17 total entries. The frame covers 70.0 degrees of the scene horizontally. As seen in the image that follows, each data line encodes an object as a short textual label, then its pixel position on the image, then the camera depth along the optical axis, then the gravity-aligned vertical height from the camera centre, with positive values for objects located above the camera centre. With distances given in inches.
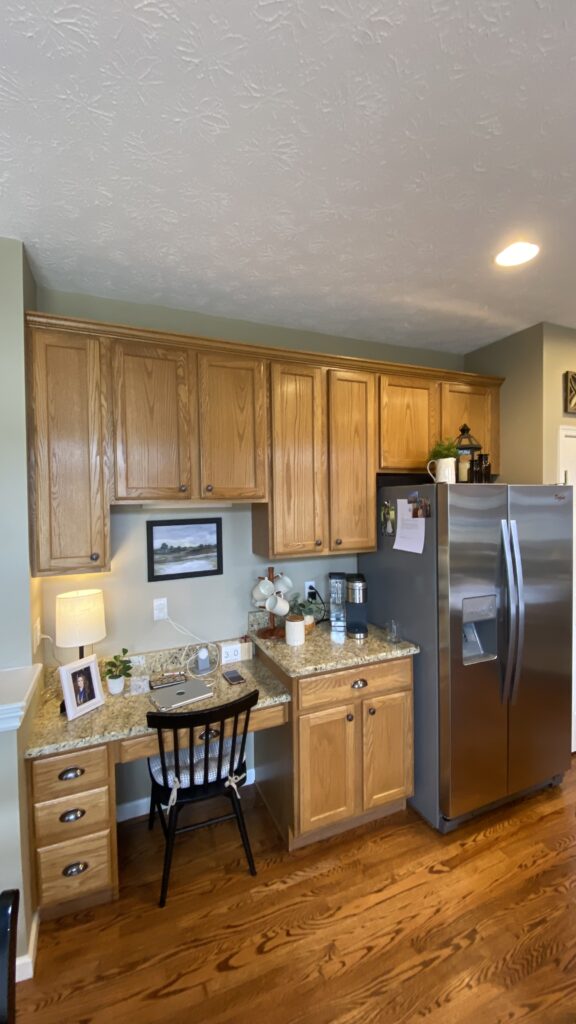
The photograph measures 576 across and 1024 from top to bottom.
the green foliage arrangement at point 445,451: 93.1 +10.9
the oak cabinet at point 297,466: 87.0 +7.5
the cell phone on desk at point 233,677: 83.8 -36.3
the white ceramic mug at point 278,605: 91.9 -23.3
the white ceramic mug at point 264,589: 92.5 -19.9
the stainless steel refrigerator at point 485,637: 80.5 -28.8
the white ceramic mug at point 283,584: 94.6 -19.1
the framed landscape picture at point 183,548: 89.7 -10.2
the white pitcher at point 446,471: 89.3 +6.0
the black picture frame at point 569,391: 102.1 +26.3
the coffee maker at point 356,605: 93.4 -24.2
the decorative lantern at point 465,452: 93.7 +10.6
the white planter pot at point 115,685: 78.3 -34.6
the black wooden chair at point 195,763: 65.6 -47.7
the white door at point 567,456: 102.7 +10.2
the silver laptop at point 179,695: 73.9 -35.8
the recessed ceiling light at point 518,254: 69.0 +42.0
